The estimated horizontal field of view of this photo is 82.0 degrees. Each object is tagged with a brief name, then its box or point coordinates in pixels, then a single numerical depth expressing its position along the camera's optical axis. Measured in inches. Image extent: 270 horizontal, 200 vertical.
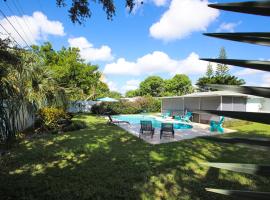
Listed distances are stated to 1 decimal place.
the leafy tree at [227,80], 1192.7
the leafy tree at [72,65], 779.3
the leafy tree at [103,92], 1179.1
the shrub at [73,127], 393.9
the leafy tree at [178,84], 2038.5
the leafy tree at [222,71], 1472.6
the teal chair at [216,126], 401.8
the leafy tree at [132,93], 2352.5
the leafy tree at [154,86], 2168.9
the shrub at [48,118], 382.2
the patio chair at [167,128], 332.0
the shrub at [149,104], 946.4
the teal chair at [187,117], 563.7
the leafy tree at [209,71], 1539.0
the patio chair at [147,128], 344.1
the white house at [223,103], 549.8
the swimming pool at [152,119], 479.6
